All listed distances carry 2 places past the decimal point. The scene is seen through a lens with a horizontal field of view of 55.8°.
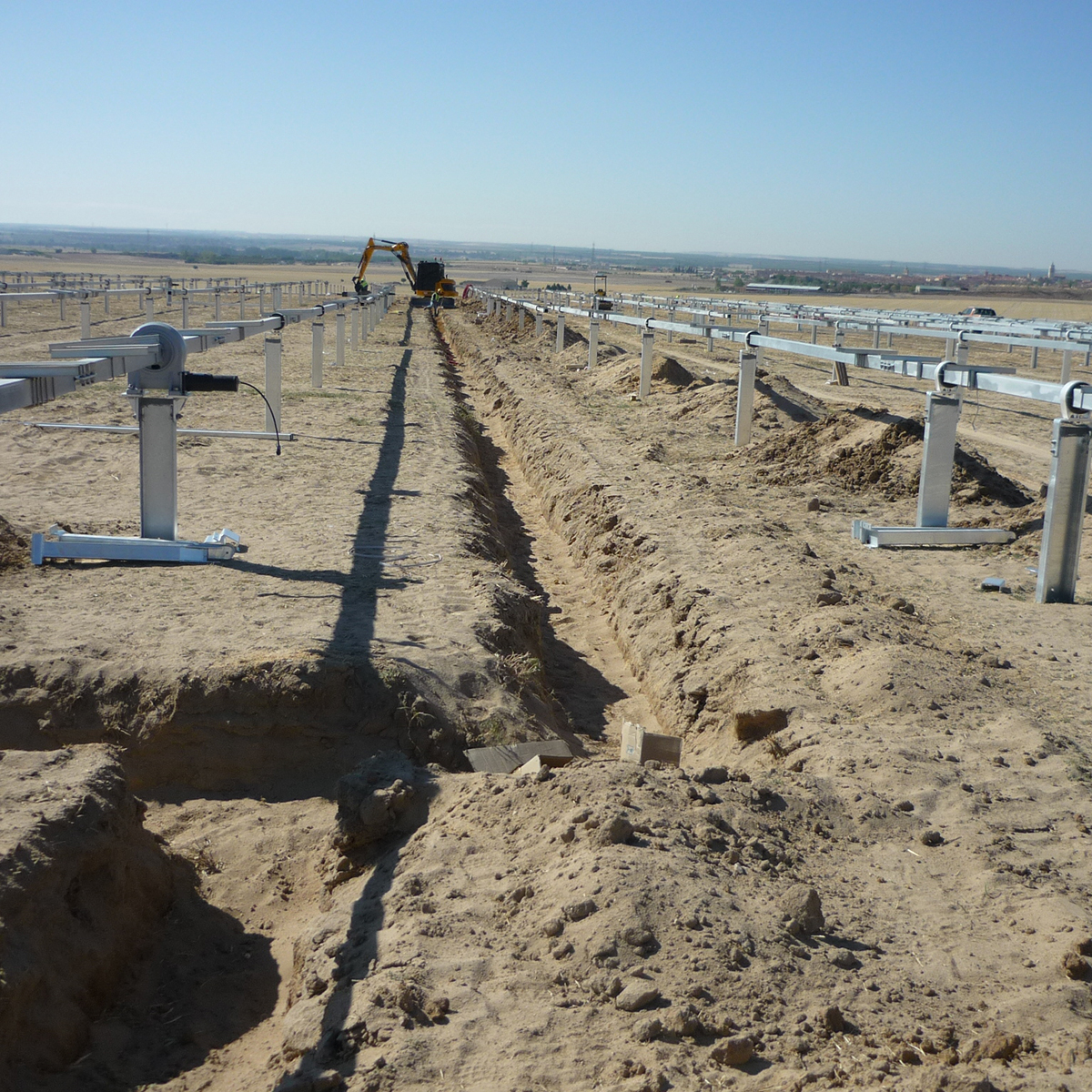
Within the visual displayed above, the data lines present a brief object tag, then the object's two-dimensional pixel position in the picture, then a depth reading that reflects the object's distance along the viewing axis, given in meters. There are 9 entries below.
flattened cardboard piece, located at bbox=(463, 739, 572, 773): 5.06
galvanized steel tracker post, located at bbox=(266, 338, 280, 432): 12.40
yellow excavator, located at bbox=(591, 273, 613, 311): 27.88
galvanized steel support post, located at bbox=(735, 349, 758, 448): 14.12
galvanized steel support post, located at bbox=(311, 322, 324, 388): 17.67
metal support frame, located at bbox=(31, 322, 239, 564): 7.30
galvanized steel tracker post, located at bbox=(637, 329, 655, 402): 18.67
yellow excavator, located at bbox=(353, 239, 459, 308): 45.06
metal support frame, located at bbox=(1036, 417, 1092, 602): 7.79
